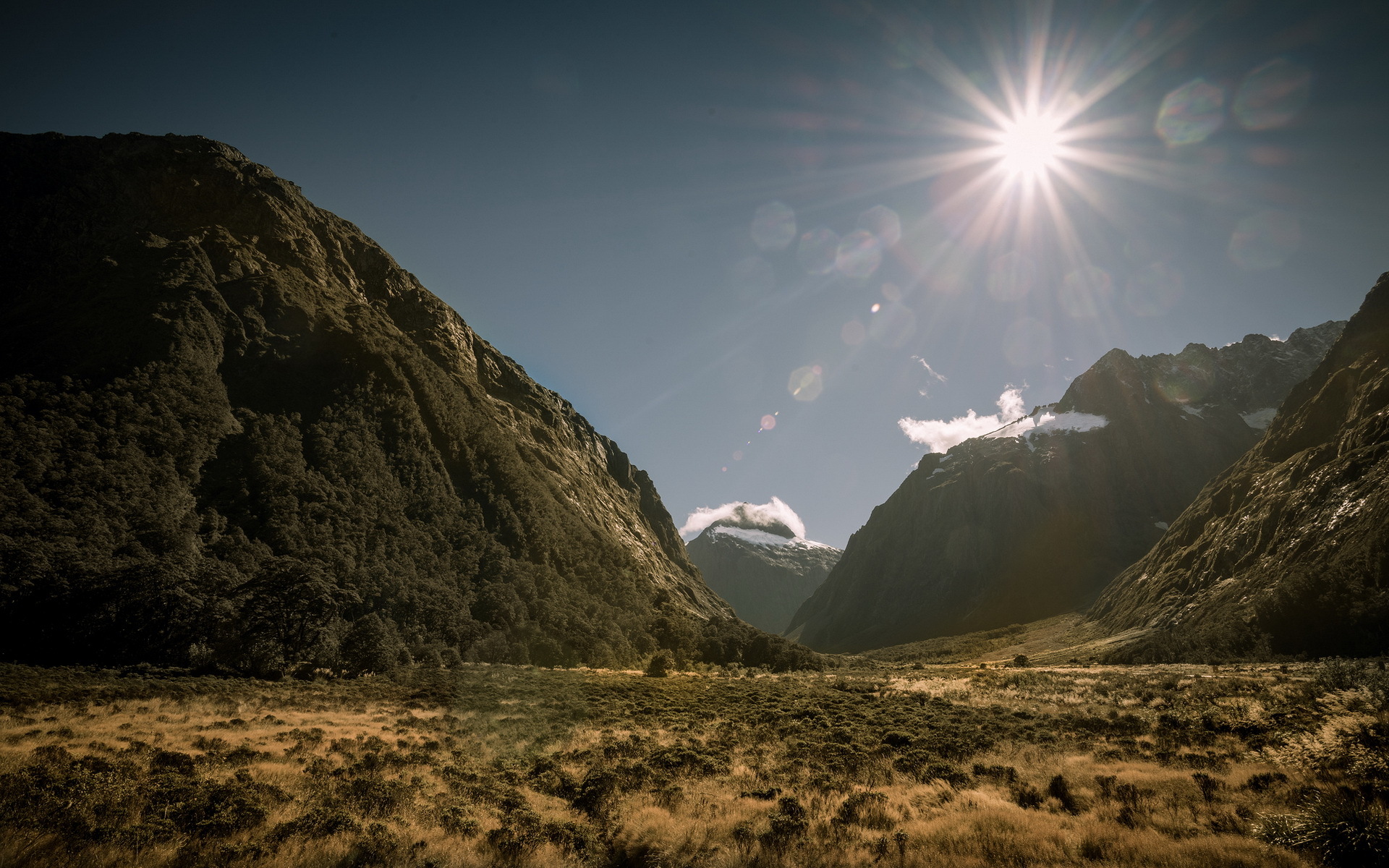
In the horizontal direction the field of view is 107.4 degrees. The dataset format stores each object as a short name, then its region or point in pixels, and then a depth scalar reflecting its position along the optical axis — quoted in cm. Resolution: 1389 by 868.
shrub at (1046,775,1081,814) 1368
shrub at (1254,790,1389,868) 927
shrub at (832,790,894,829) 1327
